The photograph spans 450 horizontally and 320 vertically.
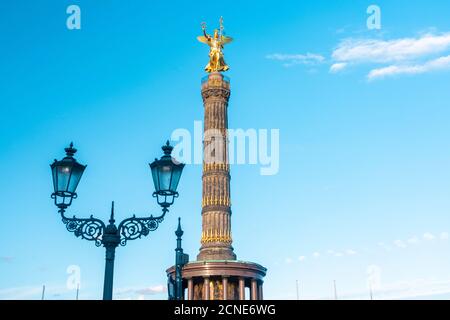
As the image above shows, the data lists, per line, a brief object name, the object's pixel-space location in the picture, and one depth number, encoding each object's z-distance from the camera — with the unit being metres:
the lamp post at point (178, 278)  11.33
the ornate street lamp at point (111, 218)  8.67
